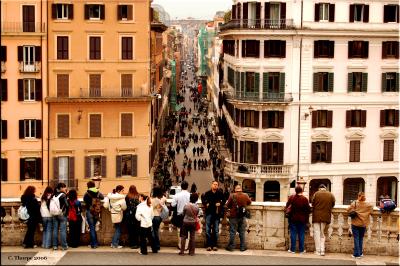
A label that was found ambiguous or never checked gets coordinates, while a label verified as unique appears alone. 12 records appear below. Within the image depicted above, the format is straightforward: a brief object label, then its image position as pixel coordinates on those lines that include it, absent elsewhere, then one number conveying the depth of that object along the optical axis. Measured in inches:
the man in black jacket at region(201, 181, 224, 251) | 772.6
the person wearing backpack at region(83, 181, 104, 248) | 770.8
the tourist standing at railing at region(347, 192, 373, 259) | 748.0
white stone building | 2442.2
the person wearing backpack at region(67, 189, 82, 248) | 770.2
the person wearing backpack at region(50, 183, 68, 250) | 755.4
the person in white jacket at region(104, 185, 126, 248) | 765.4
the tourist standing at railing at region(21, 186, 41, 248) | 767.1
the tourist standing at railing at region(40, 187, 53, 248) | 759.1
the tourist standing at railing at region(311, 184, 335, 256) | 757.3
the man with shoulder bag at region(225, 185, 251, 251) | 765.3
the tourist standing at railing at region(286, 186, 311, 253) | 756.0
